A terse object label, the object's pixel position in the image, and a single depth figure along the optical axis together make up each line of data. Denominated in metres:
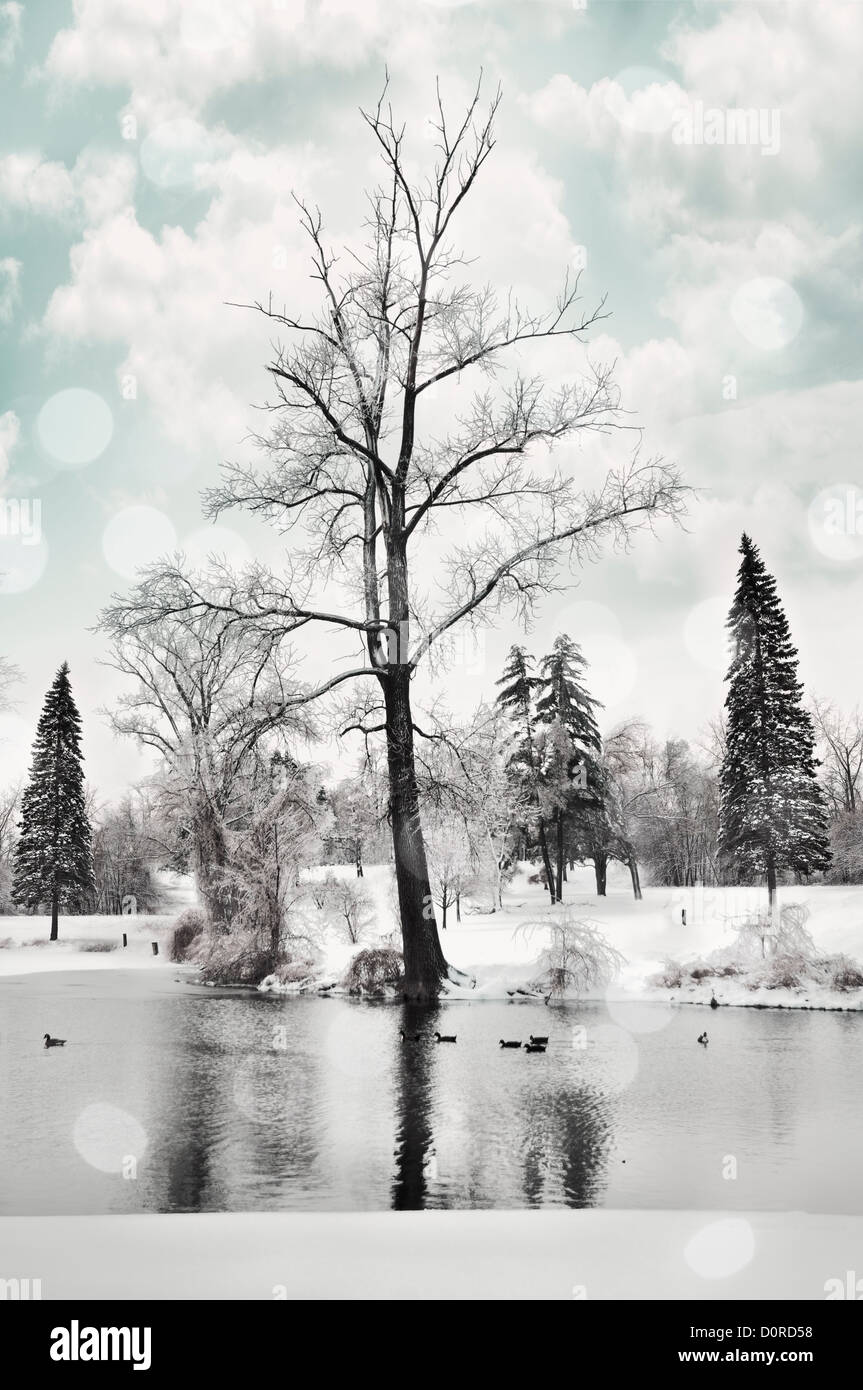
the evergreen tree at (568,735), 40.62
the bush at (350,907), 29.00
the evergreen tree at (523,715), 39.53
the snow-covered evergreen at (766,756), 33.03
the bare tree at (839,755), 54.70
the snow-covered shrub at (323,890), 27.11
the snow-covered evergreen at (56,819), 42.50
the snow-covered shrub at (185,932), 30.84
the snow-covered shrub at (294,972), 21.69
